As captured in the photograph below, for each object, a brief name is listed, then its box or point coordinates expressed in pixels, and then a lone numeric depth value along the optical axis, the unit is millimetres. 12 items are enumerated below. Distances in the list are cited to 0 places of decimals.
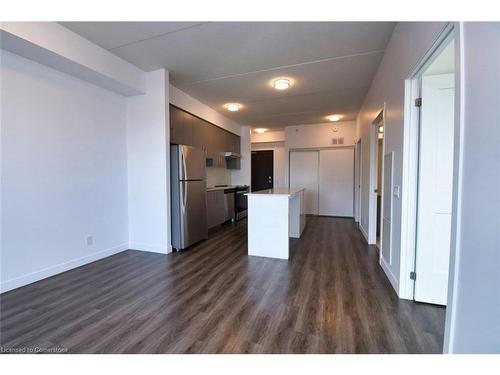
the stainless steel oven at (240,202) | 5793
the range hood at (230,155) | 5539
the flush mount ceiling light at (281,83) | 3426
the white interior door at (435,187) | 1842
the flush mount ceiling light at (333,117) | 5418
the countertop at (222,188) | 4752
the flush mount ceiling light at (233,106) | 4650
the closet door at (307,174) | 6367
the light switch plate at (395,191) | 2211
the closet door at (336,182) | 6043
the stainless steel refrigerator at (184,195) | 3400
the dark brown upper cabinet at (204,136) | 3785
